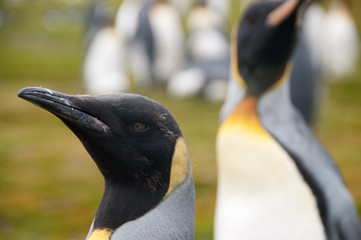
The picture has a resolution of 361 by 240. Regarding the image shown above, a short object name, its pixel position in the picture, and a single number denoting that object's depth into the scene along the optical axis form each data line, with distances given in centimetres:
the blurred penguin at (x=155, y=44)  1057
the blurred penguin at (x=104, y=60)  981
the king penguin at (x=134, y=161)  143
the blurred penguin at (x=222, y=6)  1534
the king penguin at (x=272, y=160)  229
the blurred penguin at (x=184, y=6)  1778
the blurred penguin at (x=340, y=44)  1161
